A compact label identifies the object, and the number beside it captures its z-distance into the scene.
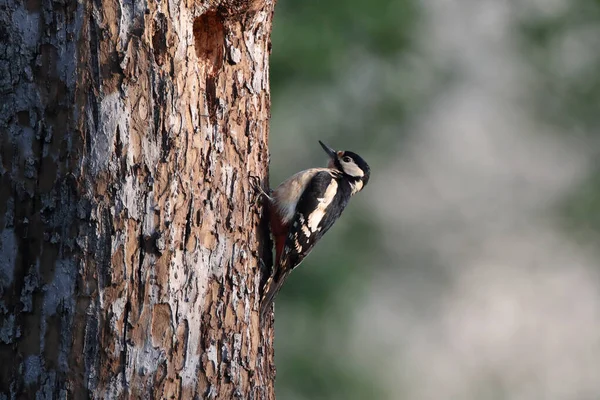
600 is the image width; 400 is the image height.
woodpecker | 9.27
